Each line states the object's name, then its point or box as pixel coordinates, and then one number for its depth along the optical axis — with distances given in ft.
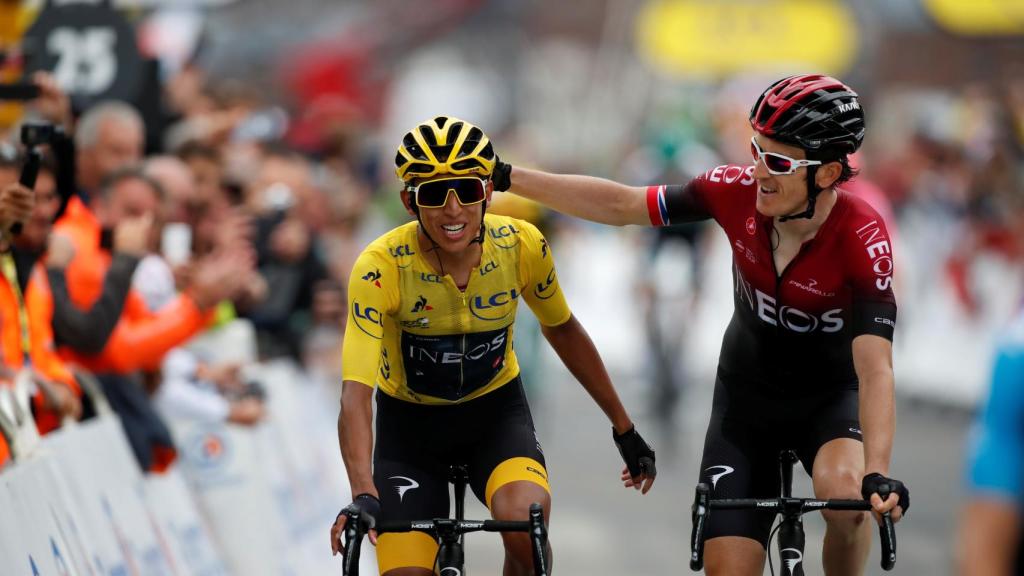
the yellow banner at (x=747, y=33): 238.89
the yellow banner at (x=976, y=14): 213.05
